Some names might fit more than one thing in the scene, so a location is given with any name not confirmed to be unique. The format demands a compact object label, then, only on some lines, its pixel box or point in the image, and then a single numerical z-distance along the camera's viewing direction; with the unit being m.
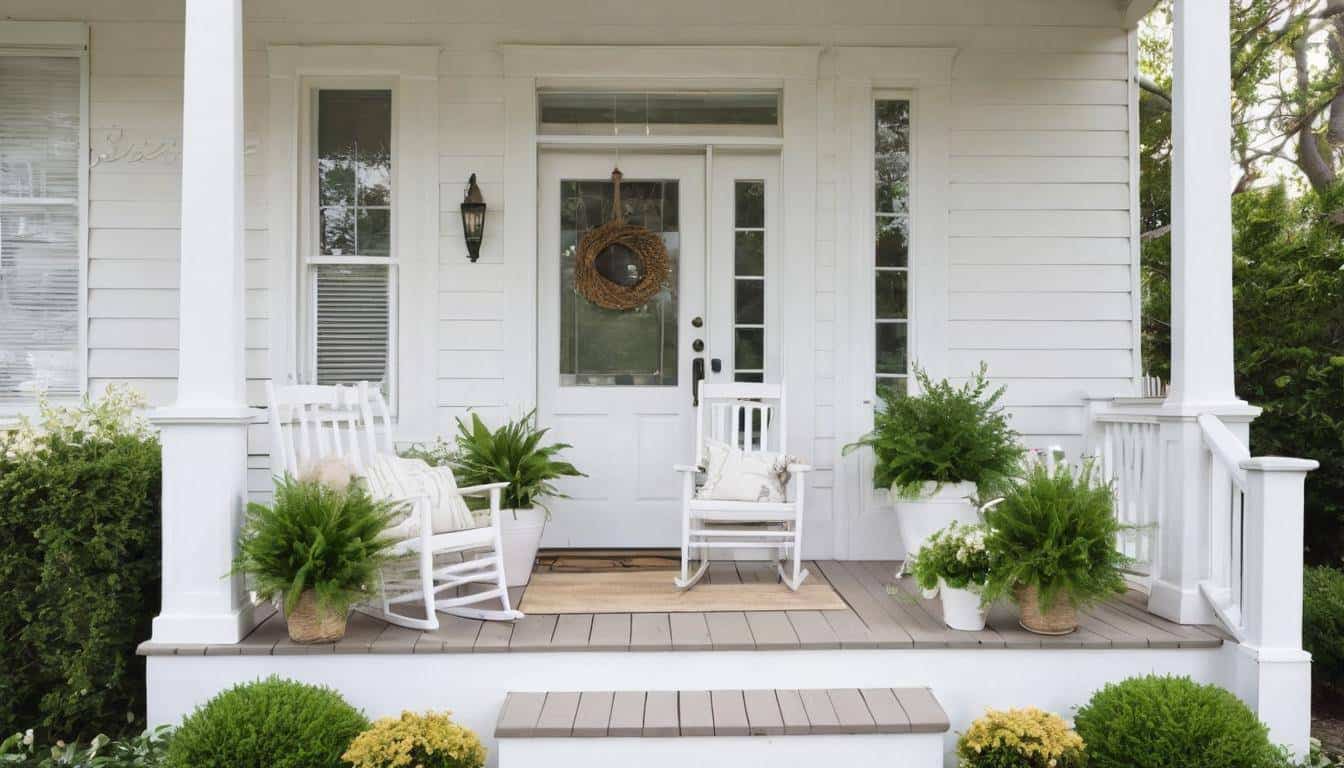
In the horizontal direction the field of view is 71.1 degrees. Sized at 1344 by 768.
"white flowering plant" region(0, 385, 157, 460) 3.25
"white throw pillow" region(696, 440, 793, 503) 3.99
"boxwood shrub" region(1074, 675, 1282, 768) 2.76
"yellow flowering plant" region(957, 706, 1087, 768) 2.77
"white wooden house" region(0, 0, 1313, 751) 4.50
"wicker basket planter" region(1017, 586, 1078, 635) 3.18
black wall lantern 4.52
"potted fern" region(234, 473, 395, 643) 3.00
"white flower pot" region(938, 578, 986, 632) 3.22
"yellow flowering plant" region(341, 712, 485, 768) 2.65
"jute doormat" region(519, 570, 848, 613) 3.61
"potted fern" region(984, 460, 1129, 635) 3.09
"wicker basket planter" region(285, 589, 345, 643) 3.06
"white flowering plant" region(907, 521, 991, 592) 3.19
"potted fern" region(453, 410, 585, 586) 3.98
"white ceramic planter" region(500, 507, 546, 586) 3.96
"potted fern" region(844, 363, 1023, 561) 4.03
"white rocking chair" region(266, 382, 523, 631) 3.30
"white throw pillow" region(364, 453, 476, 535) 3.46
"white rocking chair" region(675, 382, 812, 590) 3.91
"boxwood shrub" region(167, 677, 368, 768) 2.68
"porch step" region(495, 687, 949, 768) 2.76
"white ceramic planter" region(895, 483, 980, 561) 4.04
